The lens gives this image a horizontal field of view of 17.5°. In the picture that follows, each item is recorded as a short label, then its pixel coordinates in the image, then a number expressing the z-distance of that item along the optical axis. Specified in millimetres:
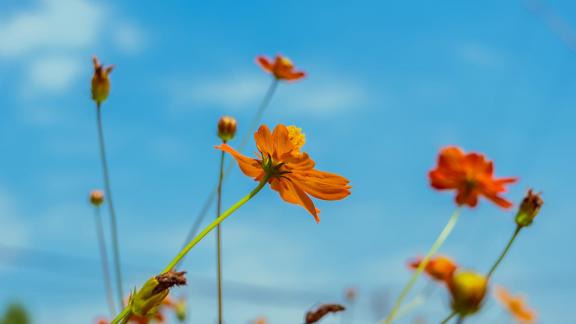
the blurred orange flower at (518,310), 1377
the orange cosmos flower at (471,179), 1120
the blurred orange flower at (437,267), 1148
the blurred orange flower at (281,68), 1333
